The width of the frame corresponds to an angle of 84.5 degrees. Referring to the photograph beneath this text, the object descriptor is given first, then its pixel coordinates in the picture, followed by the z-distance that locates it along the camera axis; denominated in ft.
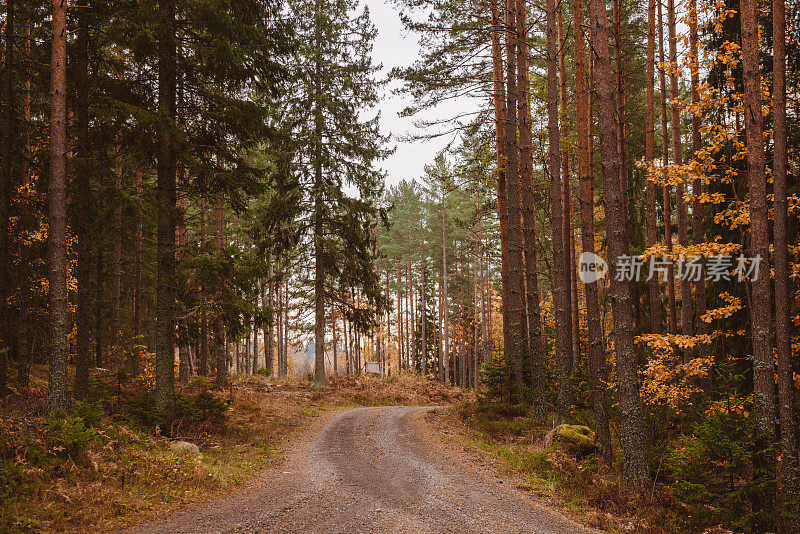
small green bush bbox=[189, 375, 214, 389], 56.47
